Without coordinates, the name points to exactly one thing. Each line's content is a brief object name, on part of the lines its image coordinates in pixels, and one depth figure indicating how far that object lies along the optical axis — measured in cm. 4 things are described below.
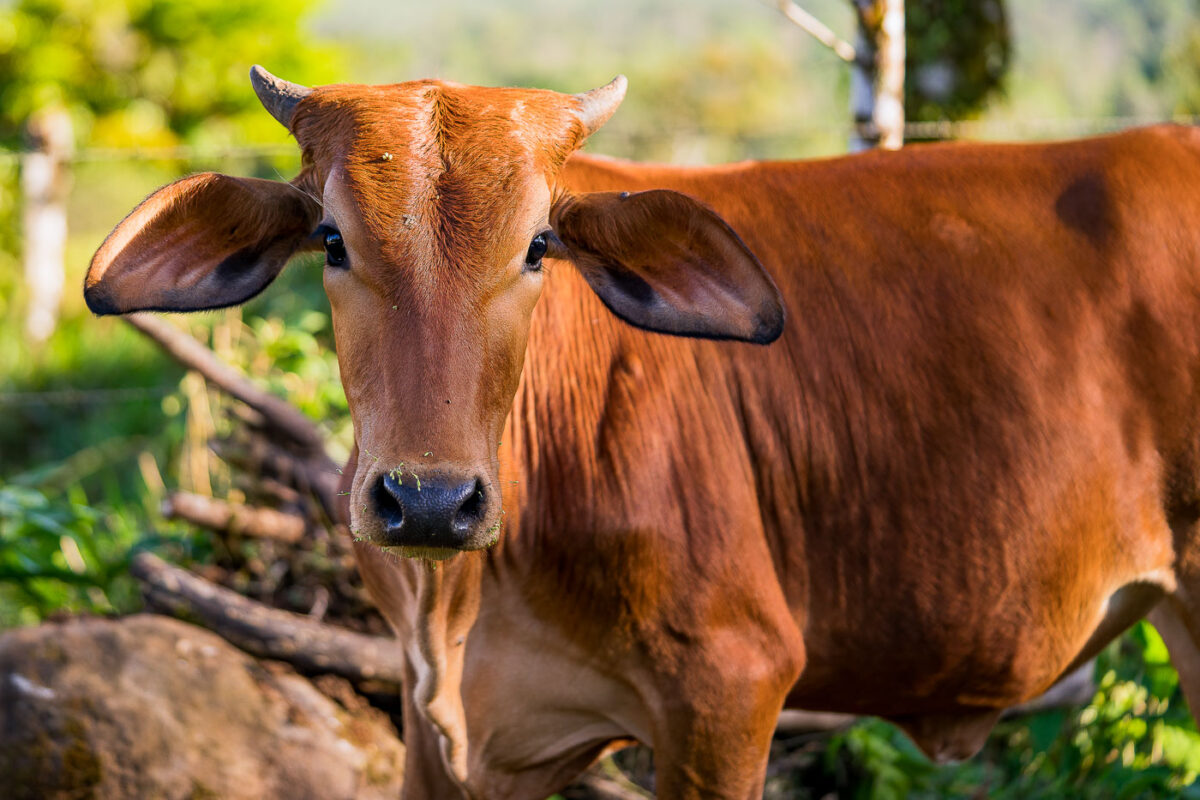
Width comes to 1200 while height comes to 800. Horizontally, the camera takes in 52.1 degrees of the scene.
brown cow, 246
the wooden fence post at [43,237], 1159
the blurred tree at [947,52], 519
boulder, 358
